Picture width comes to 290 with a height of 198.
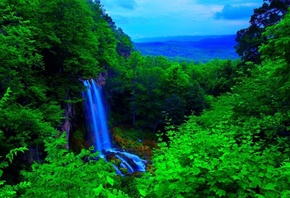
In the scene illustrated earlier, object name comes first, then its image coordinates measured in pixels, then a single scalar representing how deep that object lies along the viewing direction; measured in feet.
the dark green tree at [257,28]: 84.12
